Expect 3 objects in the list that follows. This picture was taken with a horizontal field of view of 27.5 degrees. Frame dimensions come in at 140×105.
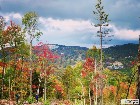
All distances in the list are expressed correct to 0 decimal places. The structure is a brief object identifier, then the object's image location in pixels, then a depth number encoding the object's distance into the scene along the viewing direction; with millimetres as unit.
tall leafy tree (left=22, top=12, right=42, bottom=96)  48906
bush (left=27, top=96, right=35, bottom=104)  41884
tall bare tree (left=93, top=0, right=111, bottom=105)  41750
